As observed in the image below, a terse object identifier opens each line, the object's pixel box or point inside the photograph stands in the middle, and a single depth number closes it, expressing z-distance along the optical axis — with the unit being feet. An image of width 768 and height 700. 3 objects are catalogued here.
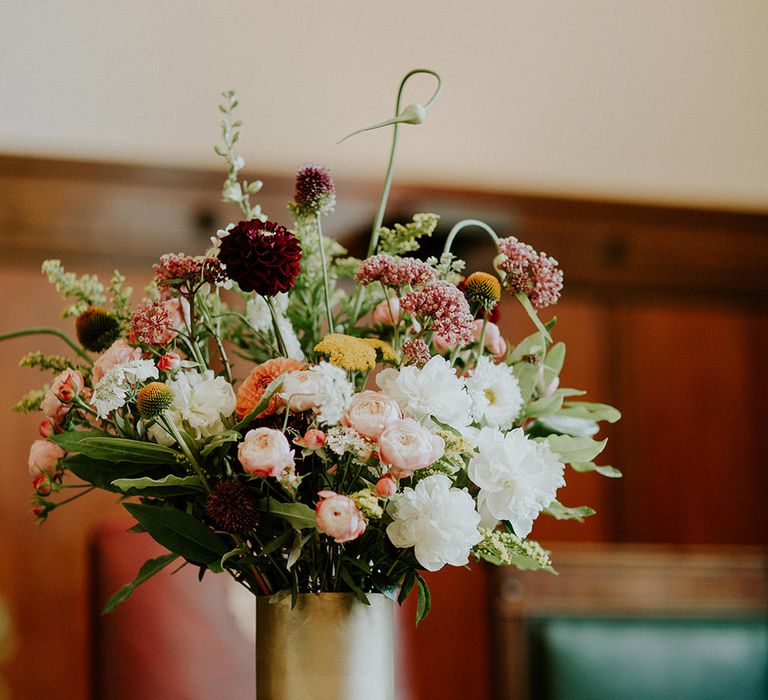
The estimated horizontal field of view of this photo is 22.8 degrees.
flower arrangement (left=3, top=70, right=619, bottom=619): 4.96
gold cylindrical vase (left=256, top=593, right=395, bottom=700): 5.04
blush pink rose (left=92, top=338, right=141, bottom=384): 5.16
